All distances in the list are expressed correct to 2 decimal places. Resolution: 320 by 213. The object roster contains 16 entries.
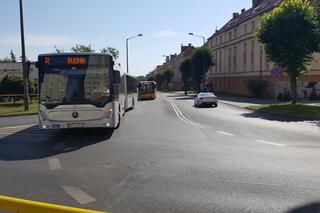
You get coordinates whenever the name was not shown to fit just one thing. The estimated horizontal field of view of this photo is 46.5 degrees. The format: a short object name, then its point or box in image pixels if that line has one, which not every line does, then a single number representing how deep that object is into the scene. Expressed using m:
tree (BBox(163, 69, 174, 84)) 121.19
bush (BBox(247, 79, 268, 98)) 46.75
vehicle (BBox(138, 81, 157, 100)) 53.44
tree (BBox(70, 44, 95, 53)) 68.00
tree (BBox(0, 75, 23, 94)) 39.16
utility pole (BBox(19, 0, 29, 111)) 25.80
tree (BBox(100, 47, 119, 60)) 89.03
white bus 12.39
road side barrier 2.63
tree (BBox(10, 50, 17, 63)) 126.47
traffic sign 25.10
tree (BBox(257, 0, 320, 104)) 26.20
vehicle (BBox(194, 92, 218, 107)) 32.22
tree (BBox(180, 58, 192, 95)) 82.11
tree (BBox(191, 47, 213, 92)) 68.75
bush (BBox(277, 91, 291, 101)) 38.76
